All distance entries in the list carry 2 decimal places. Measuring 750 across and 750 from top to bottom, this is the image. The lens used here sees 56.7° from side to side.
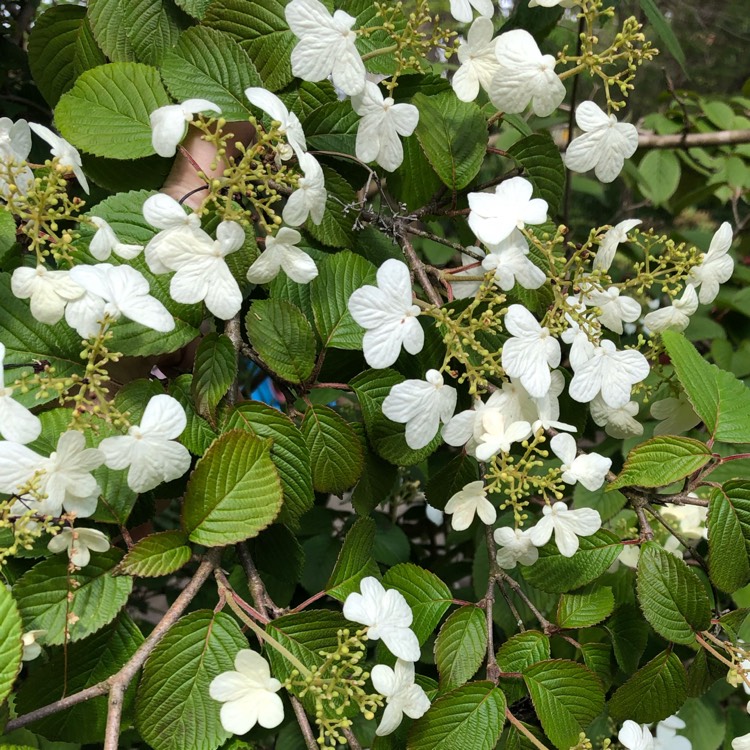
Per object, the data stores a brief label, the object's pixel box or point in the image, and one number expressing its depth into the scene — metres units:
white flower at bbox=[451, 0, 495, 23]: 0.49
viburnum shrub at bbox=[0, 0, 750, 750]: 0.41
